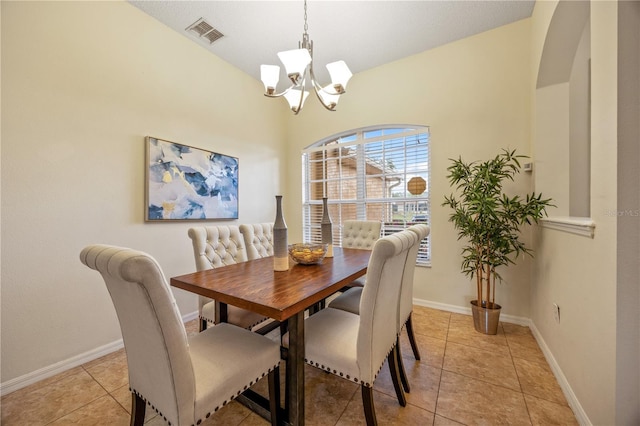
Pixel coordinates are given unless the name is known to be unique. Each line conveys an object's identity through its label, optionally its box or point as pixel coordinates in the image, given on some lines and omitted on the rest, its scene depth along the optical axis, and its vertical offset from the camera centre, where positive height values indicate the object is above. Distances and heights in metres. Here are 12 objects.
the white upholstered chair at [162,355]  0.83 -0.58
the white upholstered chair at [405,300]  1.60 -0.67
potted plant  2.21 -0.09
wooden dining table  1.12 -0.40
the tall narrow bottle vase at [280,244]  1.67 -0.22
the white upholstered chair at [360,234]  2.80 -0.26
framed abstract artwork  2.43 +0.30
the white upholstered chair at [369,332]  1.13 -0.65
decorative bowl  1.79 -0.30
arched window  3.17 +0.45
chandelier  1.72 +1.01
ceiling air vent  2.54 +1.89
